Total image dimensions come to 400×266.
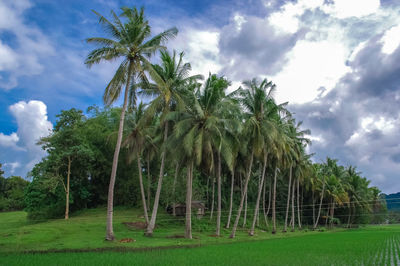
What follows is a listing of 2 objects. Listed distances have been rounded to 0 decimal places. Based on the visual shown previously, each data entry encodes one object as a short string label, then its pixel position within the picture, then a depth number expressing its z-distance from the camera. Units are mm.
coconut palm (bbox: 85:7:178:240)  17406
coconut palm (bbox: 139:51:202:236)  20203
